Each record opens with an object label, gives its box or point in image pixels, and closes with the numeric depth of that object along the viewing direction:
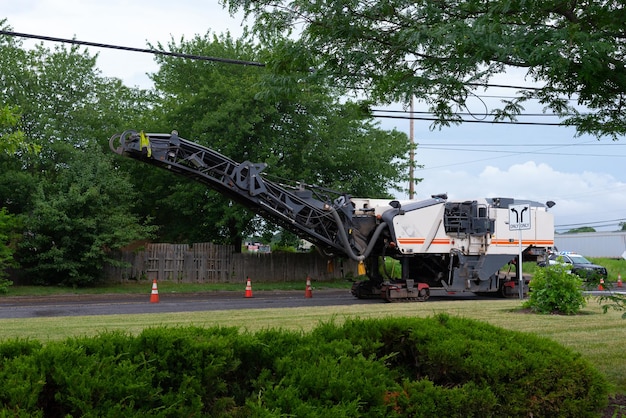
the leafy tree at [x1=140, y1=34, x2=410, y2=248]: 26.98
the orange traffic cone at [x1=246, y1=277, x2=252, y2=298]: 22.42
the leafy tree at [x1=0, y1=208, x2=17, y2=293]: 22.68
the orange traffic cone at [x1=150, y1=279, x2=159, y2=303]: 19.56
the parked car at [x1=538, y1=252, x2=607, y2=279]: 32.01
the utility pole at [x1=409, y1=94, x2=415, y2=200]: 32.51
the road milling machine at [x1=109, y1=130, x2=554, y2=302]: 18.13
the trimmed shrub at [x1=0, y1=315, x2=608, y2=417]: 3.68
